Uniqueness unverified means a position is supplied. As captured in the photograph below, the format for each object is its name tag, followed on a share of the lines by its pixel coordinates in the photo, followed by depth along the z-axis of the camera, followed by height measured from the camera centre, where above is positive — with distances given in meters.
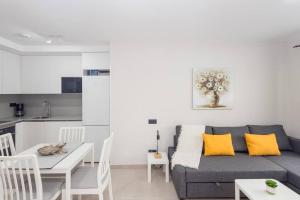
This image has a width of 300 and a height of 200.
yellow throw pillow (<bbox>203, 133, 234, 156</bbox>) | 2.31 -0.76
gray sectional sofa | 1.91 -1.01
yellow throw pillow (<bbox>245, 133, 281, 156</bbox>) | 2.31 -0.75
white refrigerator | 2.92 -0.23
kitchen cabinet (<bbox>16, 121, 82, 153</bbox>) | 3.01 -0.67
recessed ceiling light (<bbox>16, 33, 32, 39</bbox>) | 2.38 +1.06
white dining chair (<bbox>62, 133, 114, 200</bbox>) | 1.60 -0.94
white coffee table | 1.44 -0.98
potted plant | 1.47 -0.89
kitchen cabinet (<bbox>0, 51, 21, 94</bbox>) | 2.80 +0.52
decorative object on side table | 2.44 -0.96
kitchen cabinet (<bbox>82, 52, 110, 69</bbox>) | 2.97 +0.81
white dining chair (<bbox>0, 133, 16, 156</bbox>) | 1.90 -0.55
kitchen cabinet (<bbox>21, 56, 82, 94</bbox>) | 3.15 +0.58
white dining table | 1.47 -0.70
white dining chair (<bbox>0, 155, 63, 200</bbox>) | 1.30 -0.82
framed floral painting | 2.77 +0.18
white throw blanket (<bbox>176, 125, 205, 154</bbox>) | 2.41 -0.69
